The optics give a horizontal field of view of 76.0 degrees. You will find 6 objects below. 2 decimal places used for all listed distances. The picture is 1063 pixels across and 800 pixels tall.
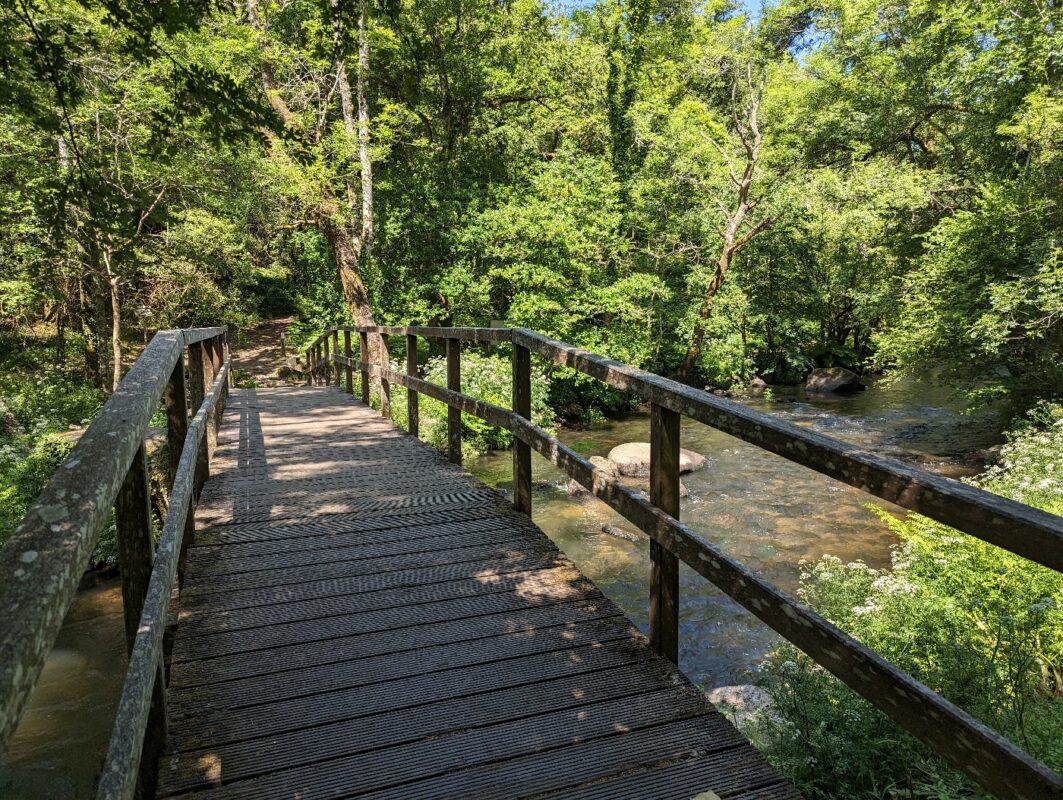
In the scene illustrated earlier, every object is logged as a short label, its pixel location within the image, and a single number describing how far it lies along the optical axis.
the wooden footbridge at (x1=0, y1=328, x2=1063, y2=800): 1.31
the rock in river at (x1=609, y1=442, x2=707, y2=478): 13.16
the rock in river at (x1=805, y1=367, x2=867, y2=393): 22.36
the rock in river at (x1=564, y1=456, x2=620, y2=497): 11.96
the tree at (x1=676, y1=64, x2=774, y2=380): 18.69
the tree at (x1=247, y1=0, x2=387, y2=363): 14.38
